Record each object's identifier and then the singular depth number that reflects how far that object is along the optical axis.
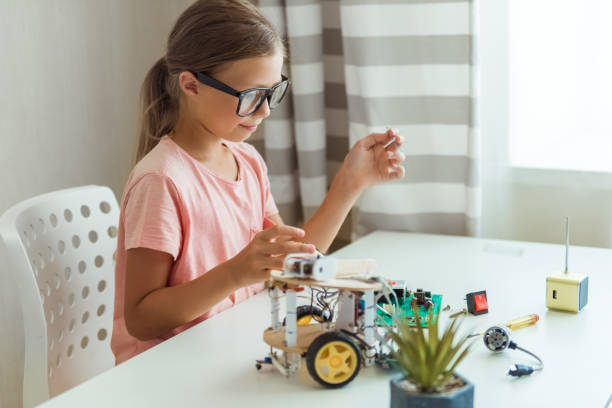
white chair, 1.29
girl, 1.17
